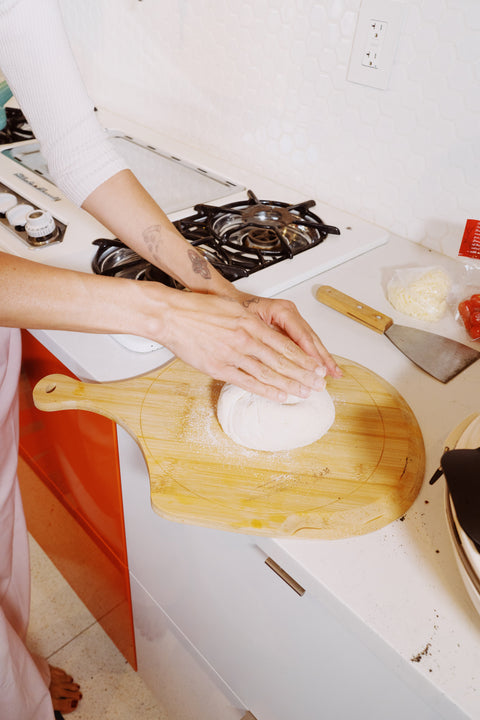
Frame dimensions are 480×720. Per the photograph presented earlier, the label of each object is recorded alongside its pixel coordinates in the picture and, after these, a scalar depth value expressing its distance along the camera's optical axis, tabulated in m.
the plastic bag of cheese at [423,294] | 0.83
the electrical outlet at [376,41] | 0.87
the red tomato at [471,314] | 0.79
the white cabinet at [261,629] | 0.49
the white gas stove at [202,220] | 0.90
